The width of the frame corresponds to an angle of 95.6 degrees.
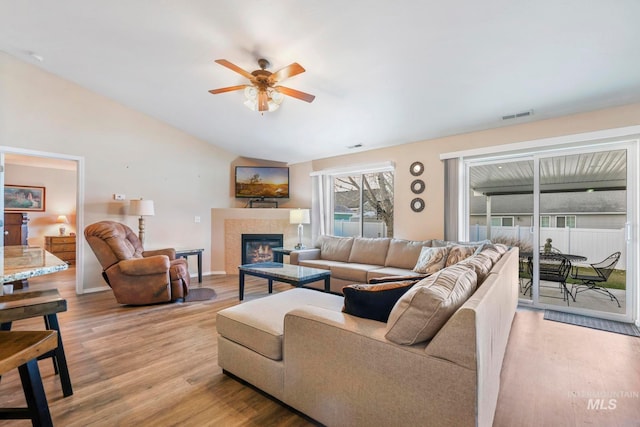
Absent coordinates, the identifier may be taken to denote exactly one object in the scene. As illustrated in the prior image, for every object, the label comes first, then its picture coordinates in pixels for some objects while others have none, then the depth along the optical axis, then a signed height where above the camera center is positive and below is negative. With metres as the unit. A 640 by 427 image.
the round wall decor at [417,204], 4.48 +0.18
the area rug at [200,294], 3.91 -1.12
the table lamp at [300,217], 5.36 -0.02
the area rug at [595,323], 2.94 -1.15
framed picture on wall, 6.11 +0.37
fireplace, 5.71 -0.61
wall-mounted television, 5.98 +0.71
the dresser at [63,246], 6.43 -0.69
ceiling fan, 2.67 +1.28
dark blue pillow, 1.53 -0.44
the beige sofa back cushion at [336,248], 4.72 -0.54
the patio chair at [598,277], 3.35 -0.74
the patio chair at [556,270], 3.63 -0.68
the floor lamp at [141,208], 4.41 +0.12
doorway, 6.14 +0.69
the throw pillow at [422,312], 1.23 -0.41
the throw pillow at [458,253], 3.45 -0.44
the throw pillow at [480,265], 1.81 -0.32
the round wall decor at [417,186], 4.48 +0.47
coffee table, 3.23 -0.68
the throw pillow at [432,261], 3.52 -0.55
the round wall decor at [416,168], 4.49 +0.74
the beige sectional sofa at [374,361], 1.11 -0.70
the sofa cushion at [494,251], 2.38 -0.33
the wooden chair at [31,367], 1.23 -0.68
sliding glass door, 3.28 -0.07
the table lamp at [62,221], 6.71 -0.13
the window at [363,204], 5.18 +0.22
